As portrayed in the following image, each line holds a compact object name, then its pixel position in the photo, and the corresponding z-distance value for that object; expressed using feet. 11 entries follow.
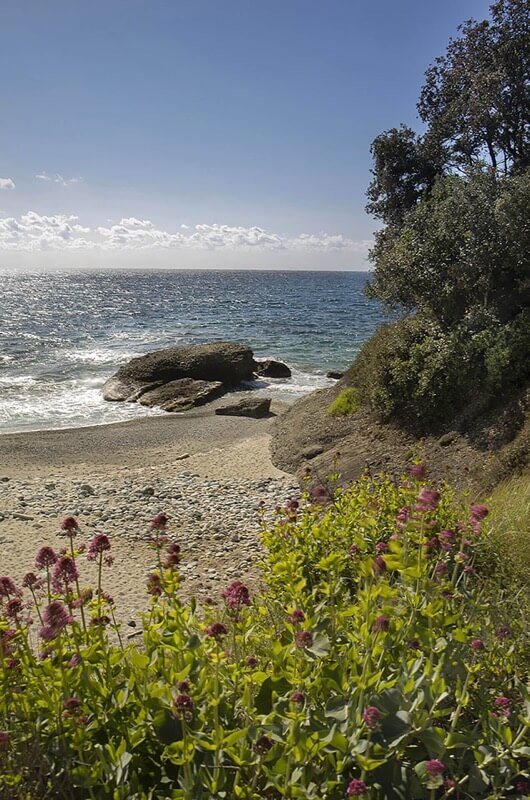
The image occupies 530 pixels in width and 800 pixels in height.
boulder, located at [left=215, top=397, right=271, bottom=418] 74.49
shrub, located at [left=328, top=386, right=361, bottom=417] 50.29
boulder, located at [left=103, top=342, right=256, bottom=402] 92.94
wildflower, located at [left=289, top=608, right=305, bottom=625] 8.55
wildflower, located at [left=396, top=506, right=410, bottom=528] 11.64
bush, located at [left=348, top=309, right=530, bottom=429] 37.58
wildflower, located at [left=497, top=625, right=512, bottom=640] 9.88
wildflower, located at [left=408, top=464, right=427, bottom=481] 12.09
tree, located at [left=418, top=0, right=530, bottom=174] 58.90
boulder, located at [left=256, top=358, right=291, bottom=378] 106.22
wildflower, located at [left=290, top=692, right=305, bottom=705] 7.59
